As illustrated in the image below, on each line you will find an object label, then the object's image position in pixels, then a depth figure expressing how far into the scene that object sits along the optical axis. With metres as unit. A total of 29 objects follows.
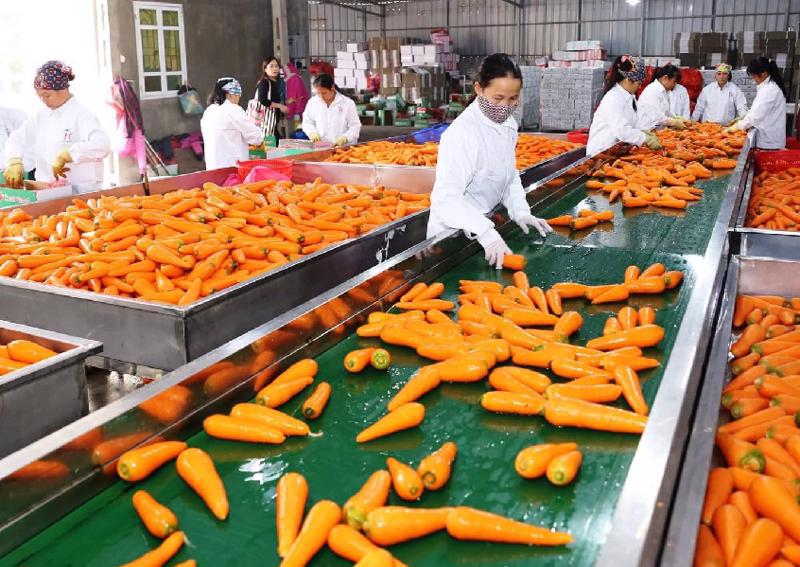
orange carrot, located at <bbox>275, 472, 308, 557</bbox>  1.31
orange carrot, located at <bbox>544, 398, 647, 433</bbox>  1.62
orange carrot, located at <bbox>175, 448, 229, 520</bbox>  1.42
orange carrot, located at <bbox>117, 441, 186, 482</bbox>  1.52
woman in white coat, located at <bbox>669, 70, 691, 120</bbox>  10.38
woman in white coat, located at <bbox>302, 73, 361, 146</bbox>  7.36
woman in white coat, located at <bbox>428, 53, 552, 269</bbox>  3.07
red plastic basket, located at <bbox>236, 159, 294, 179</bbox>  5.36
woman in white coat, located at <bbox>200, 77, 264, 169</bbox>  6.31
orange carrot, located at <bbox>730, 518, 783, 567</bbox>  1.30
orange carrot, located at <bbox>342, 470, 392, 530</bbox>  1.34
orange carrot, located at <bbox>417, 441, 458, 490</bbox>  1.45
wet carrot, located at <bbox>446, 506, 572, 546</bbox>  1.29
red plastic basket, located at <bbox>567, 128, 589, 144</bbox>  7.93
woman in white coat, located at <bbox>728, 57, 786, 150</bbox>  8.05
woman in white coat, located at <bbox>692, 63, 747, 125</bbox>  10.70
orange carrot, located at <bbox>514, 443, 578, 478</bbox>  1.47
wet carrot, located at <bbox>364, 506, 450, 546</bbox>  1.30
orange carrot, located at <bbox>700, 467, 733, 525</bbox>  1.46
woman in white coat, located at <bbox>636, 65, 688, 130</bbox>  7.51
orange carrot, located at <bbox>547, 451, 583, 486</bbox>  1.44
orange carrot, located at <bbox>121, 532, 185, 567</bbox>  1.25
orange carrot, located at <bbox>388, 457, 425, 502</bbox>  1.41
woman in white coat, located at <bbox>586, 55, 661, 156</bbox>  6.15
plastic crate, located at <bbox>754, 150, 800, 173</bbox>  6.11
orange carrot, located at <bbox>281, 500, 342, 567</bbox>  1.26
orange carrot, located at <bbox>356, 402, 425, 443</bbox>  1.66
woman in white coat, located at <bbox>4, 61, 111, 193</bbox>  5.08
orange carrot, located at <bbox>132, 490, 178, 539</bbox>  1.35
